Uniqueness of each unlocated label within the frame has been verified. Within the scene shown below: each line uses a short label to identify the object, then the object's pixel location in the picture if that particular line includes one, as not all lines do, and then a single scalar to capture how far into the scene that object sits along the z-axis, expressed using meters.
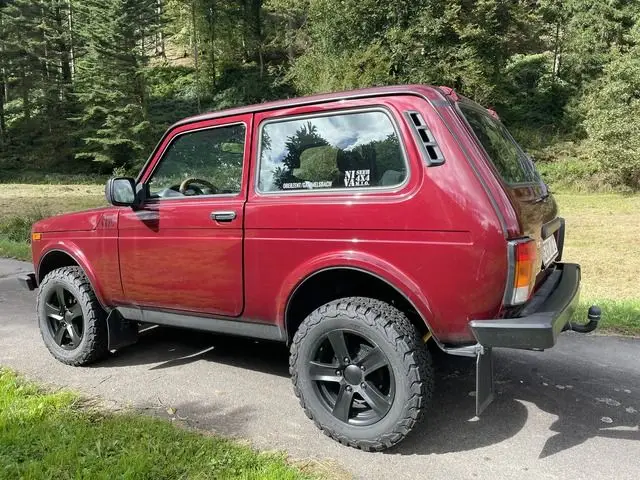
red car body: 2.67
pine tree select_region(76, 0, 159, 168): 36.06
